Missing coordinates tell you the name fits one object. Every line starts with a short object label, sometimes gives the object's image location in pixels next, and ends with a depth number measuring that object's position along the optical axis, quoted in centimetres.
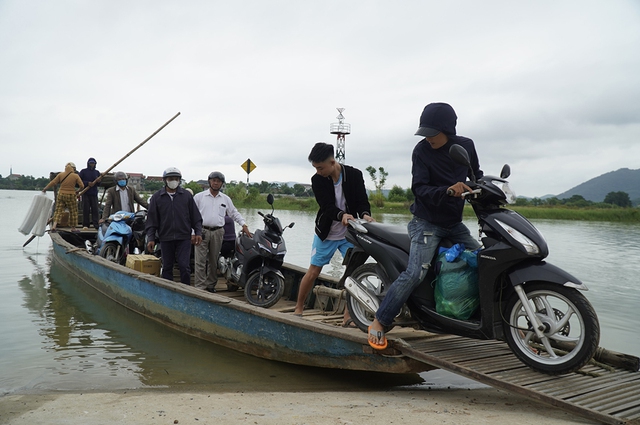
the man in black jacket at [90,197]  1220
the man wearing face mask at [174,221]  643
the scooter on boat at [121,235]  841
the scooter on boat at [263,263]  612
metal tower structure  5116
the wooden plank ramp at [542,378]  303
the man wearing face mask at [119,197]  946
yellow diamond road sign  1894
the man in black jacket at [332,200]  464
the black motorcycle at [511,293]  323
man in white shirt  675
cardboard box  693
